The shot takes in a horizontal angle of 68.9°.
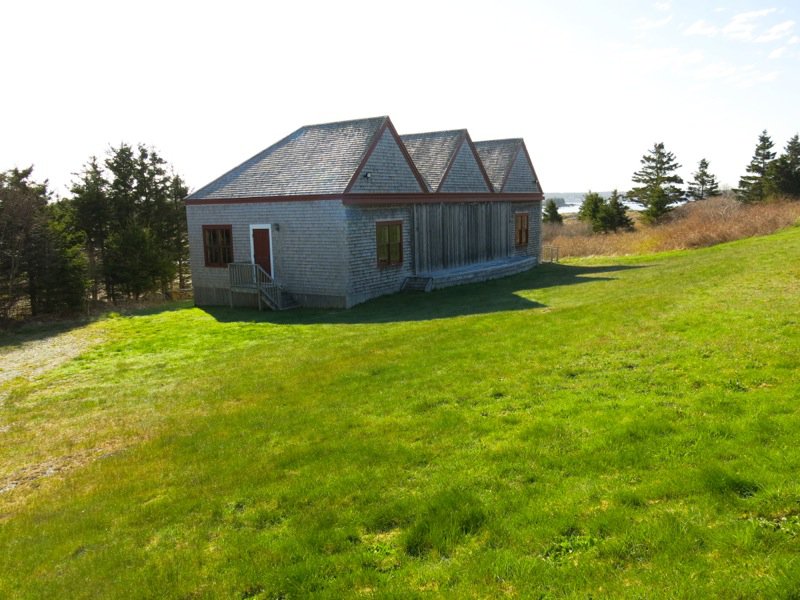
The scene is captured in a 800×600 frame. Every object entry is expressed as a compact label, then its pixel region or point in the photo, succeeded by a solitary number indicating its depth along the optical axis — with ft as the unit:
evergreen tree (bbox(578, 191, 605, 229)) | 207.41
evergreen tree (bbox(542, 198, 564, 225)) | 233.96
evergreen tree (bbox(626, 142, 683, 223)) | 205.77
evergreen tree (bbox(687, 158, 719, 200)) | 267.59
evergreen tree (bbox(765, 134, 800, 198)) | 182.50
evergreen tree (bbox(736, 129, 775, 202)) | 228.84
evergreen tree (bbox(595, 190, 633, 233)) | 197.57
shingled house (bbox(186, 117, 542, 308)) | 73.92
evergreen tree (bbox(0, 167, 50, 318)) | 82.23
